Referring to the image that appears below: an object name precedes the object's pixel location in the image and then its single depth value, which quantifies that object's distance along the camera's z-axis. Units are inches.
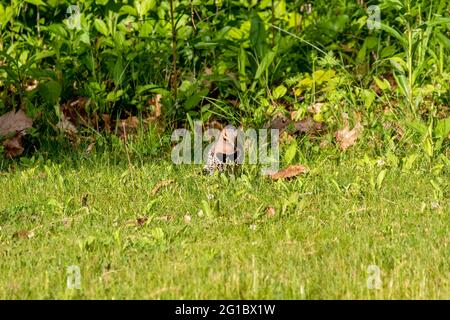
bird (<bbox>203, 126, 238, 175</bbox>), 437.1
